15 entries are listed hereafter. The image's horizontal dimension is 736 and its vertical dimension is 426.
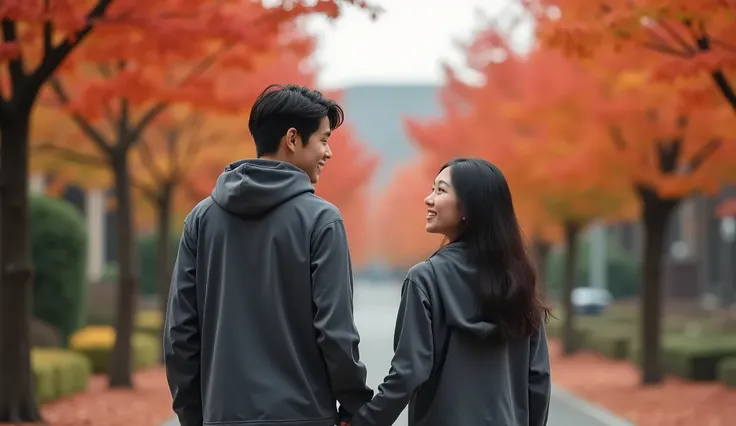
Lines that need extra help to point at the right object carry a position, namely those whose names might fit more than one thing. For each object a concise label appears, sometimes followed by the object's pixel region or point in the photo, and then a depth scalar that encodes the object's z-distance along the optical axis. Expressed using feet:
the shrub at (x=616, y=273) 157.69
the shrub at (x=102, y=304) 79.00
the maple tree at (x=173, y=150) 71.82
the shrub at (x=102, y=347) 63.05
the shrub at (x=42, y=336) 56.54
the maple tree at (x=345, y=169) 115.03
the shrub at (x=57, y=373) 45.70
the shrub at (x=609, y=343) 75.92
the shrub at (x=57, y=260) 60.03
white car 135.95
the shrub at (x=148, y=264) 132.57
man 13.80
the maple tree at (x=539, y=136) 59.41
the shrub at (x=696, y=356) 59.52
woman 14.55
